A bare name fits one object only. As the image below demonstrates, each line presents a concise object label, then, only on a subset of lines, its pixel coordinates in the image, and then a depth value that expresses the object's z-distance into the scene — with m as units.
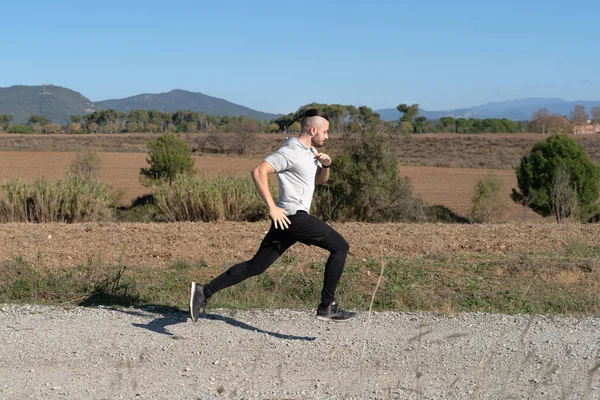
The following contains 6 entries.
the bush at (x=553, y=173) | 27.00
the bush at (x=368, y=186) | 19.12
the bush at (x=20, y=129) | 118.20
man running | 5.83
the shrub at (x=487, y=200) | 27.76
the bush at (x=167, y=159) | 32.69
